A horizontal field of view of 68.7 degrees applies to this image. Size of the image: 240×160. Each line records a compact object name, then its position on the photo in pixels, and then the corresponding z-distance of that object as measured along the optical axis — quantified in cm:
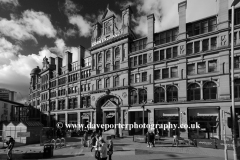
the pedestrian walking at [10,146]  1419
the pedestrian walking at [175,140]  2113
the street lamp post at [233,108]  1100
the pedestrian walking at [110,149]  1257
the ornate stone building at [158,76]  2594
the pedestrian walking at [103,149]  1074
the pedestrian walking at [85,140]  2130
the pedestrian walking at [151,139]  2066
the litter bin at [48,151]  1563
